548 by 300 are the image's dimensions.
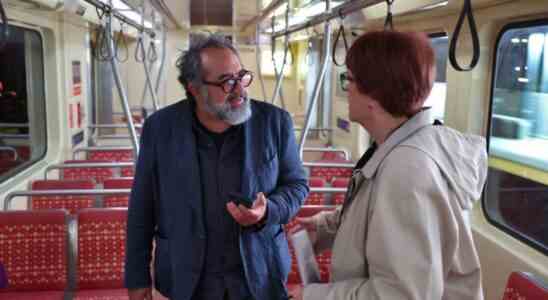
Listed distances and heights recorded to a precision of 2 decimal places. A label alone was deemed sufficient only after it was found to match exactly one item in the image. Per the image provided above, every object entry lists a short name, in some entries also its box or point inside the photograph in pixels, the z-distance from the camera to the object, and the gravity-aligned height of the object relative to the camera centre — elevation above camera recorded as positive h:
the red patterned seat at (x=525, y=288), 1.69 -0.67
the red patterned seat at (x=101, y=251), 2.74 -0.89
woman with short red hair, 1.03 -0.20
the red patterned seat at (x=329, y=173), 4.98 -0.75
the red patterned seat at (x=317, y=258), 2.88 -0.98
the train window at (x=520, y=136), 2.83 -0.22
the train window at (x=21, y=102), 4.38 -0.06
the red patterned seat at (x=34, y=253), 2.63 -0.86
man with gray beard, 1.60 -0.31
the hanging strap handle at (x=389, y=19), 2.08 +0.37
